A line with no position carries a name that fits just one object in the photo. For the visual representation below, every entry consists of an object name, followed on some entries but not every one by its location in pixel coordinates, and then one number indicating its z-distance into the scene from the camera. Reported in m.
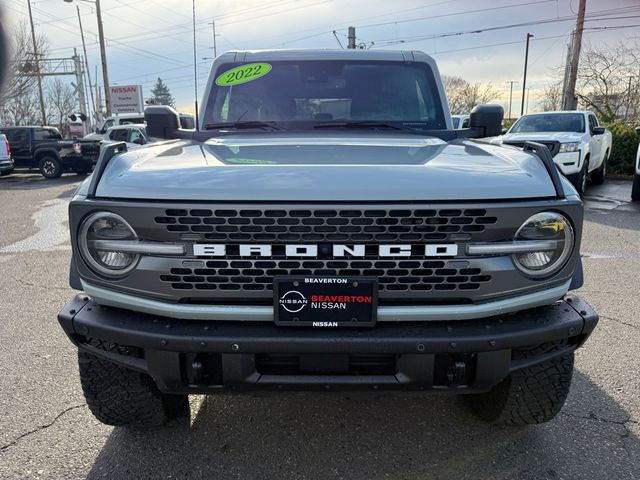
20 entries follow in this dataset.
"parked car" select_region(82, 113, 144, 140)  19.84
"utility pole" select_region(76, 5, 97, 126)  40.88
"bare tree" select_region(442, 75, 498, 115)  53.44
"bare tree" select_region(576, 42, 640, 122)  23.75
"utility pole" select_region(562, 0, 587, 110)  20.75
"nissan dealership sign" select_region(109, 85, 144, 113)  29.30
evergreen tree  85.81
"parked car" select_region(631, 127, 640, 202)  10.17
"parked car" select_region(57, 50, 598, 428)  1.95
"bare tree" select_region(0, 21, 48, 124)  23.81
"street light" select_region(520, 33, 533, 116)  48.38
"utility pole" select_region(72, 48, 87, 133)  36.94
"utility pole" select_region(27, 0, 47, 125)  29.19
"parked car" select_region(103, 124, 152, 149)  14.27
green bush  15.15
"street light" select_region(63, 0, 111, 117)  28.41
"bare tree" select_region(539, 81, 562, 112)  39.79
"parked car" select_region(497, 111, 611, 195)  9.87
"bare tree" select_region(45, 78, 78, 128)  59.30
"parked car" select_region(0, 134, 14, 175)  16.31
